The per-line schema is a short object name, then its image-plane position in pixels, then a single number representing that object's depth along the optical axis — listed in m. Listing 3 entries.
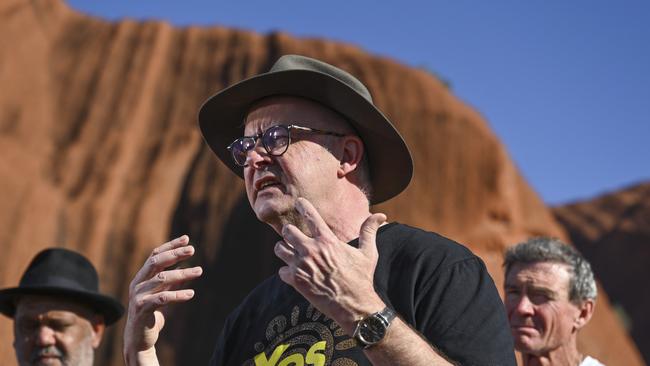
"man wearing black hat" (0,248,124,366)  4.77
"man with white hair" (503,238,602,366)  4.14
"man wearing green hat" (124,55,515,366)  2.12
